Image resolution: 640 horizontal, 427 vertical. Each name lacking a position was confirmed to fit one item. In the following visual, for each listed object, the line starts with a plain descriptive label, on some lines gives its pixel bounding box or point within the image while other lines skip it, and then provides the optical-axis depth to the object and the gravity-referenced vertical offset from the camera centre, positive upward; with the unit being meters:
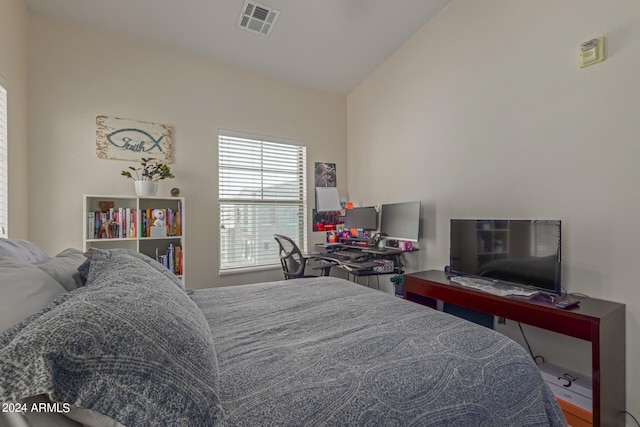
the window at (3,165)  2.07 +0.31
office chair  3.13 -0.56
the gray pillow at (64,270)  1.09 -0.24
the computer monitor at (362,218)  3.60 -0.11
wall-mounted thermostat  1.87 +1.02
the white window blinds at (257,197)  3.47 +0.15
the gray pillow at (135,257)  1.16 -0.24
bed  0.54 -0.49
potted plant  2.74 +0.33
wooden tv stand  1.58 -0.68
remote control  1.75 -0.56
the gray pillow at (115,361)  0.51 -0.29
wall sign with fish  2.80 +0.68
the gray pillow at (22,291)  0.69 -0.22
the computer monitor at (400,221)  2.98 -0.12
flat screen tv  1.96 -0.31
